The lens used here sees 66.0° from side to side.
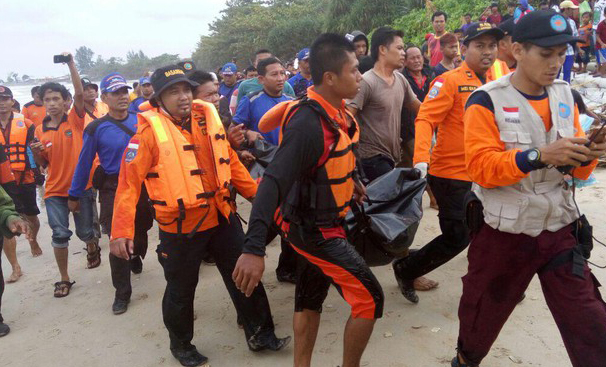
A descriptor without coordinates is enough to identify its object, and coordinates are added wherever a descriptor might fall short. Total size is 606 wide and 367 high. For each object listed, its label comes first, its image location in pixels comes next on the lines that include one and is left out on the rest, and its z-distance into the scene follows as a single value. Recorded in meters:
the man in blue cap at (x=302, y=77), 6.75
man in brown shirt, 4.23
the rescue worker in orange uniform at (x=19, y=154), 6.12
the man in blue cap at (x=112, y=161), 4.63
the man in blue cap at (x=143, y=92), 7.87
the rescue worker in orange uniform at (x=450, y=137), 3.55
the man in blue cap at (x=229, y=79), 8.96
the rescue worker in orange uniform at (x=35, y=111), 8.99
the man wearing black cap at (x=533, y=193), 2.20
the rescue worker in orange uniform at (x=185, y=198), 3.15
